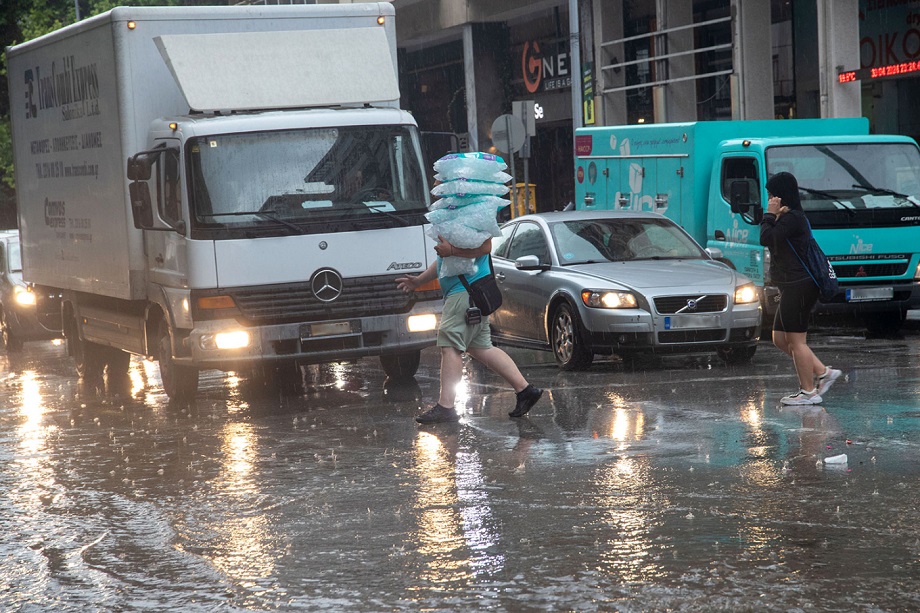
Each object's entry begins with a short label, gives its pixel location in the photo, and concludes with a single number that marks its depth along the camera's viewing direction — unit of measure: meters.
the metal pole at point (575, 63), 25.28
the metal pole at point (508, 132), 23.33
